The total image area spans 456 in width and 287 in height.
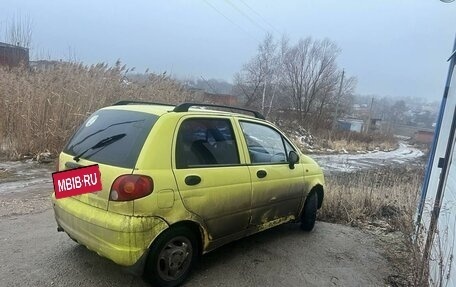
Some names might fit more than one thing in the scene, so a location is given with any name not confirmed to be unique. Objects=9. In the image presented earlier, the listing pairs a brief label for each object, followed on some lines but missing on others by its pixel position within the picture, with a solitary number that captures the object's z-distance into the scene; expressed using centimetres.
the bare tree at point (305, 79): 4453
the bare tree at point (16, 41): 1349
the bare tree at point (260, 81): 3741
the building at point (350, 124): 4768
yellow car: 317
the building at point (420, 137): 5711
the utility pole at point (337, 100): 4222
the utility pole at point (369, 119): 5684
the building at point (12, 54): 1214
